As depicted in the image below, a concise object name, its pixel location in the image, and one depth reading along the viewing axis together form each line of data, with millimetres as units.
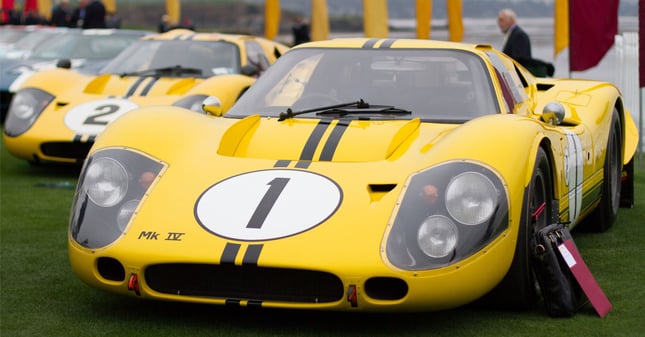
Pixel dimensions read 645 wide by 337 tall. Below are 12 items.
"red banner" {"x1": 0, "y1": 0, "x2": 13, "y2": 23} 31655
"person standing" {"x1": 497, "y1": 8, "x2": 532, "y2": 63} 12656
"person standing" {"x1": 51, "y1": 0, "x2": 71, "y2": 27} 26688
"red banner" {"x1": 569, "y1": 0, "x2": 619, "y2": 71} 12258
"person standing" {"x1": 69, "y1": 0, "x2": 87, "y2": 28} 23400
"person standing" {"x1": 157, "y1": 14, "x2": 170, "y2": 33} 23250
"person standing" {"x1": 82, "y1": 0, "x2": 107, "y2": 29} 20094
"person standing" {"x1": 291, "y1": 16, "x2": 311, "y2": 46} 27234
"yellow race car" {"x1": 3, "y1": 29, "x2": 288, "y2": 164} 9734
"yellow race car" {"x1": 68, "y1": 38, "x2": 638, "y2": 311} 4484
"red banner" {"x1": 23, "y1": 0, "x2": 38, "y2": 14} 35438
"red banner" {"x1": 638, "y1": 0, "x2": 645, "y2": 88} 9680
